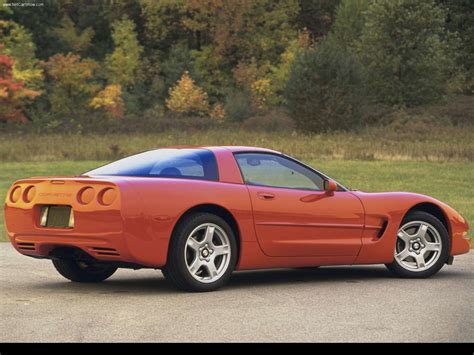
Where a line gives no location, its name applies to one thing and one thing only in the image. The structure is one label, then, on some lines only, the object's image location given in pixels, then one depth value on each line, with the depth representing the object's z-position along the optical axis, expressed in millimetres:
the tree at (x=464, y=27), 73625
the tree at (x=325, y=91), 52688
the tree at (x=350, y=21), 70500
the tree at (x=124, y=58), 71562
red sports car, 9930
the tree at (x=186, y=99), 68000
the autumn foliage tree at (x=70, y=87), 65938
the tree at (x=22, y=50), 60969
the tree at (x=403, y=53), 61531
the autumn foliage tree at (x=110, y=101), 66125
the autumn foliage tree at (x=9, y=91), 46750
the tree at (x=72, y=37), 75688
